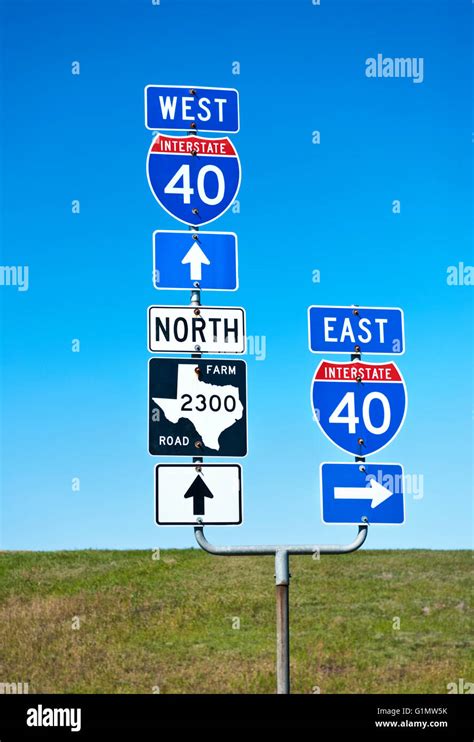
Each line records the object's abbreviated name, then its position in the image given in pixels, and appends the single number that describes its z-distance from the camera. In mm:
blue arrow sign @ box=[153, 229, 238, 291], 8516
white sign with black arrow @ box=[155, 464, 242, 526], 8031
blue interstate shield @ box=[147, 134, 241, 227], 8703
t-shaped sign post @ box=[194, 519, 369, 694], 7816
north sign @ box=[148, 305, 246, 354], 8336
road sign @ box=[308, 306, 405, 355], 8711
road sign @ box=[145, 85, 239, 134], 8969
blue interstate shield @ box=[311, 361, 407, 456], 8594
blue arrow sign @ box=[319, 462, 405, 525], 8516
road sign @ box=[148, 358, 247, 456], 8156
